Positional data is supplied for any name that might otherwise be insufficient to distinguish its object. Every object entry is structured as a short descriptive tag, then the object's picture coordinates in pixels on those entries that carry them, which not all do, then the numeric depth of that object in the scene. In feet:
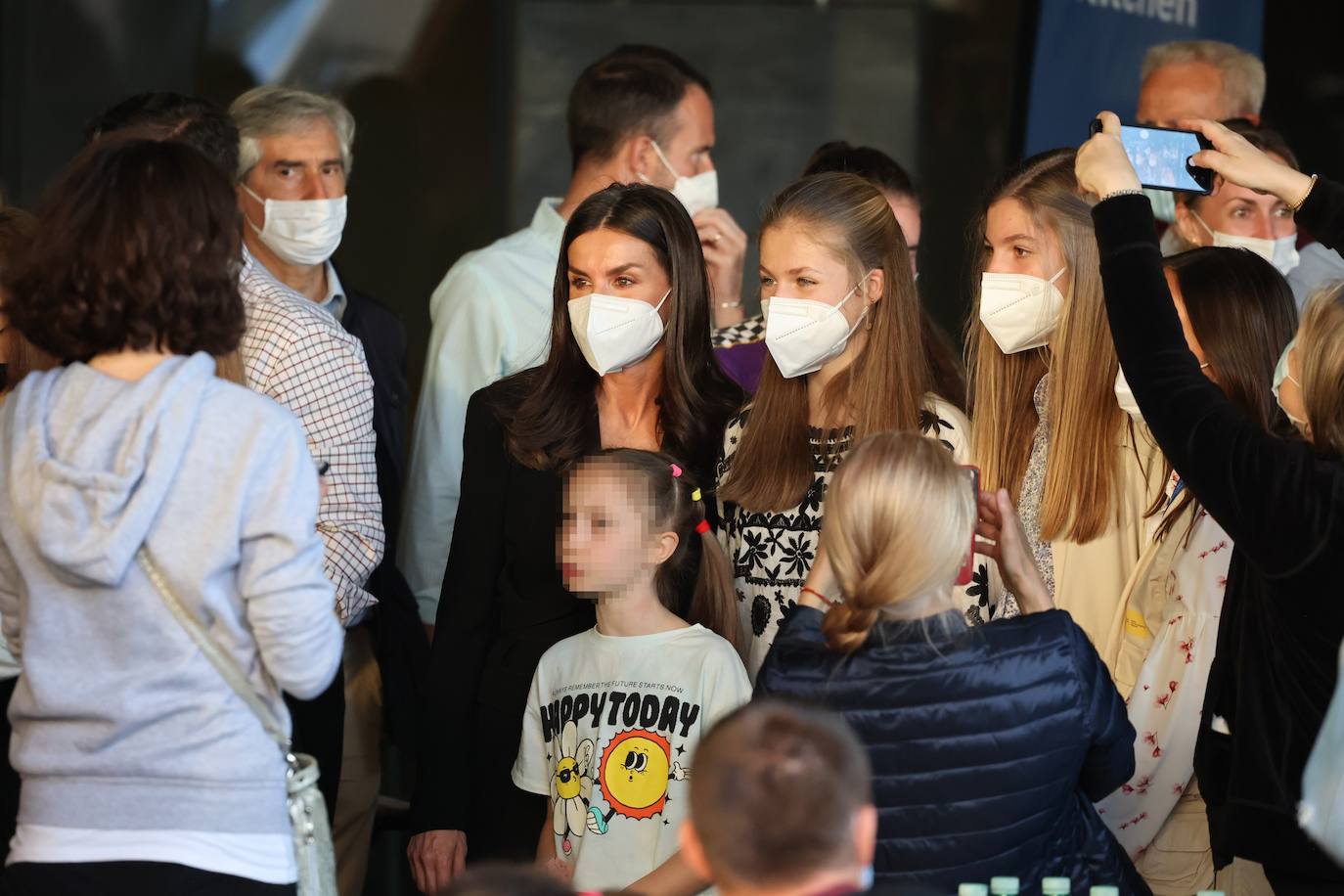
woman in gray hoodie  15.38
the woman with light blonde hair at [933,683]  17.03
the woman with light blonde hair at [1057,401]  22.81
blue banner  34.37
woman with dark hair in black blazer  22.30
